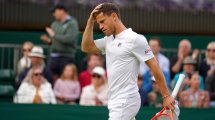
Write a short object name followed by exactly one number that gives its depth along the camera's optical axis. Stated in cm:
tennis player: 1057
